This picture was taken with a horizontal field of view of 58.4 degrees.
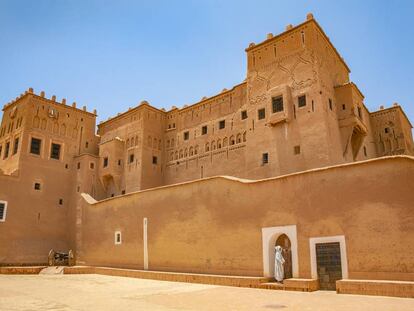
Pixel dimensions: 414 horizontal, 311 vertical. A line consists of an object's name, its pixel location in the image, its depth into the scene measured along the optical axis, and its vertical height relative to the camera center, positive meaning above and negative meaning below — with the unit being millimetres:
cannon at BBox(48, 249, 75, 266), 23688 -837
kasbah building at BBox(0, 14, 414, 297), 10539 +3039
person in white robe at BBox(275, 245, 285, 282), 11578 -619
